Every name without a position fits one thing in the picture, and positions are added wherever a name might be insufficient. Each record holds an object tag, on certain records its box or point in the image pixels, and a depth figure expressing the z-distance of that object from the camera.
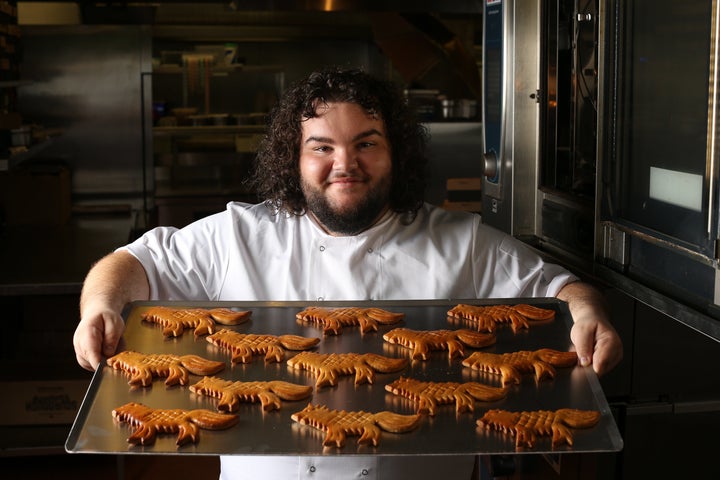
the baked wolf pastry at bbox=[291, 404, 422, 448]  1.30
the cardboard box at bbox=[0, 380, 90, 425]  3.41
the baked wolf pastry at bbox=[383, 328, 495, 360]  1.65
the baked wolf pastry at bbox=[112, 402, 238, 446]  1.30
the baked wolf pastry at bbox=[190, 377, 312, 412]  1.41
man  2.13
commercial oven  1.71
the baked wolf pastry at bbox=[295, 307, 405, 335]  1.76
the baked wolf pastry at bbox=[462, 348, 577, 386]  1.54
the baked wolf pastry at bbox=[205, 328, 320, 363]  1.62
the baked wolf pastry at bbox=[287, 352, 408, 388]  1.52
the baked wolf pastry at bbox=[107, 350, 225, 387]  1.52
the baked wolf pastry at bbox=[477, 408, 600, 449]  1.30
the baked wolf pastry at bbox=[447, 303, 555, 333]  1.77
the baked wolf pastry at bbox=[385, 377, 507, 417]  1.41
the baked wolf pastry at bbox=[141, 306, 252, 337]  1.76
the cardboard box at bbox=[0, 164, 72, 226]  4.74
